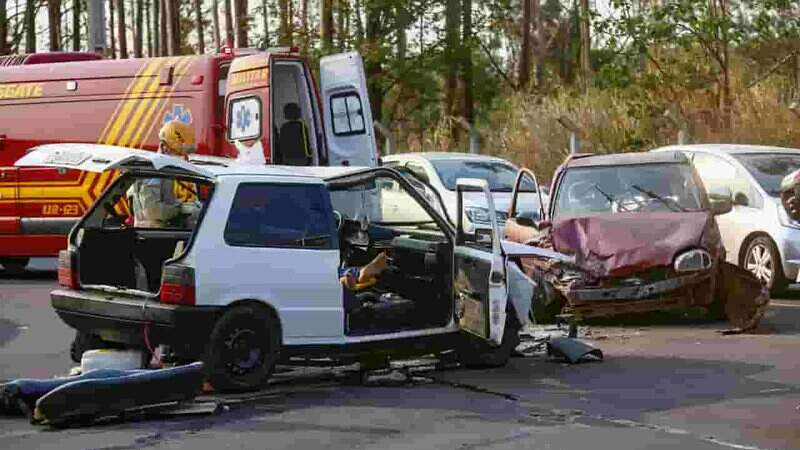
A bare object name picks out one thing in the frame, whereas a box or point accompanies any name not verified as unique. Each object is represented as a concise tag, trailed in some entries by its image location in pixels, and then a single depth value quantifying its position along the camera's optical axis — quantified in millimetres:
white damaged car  9883
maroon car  13258
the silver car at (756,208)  15578
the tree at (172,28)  43844
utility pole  27344
